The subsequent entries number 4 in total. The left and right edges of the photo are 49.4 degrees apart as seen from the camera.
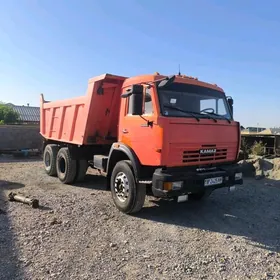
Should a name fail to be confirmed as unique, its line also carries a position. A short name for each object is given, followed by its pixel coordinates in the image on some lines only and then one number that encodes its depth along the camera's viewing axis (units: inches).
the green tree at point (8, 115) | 1232.2
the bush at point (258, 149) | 502.0
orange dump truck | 208.4
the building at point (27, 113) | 1360.2
